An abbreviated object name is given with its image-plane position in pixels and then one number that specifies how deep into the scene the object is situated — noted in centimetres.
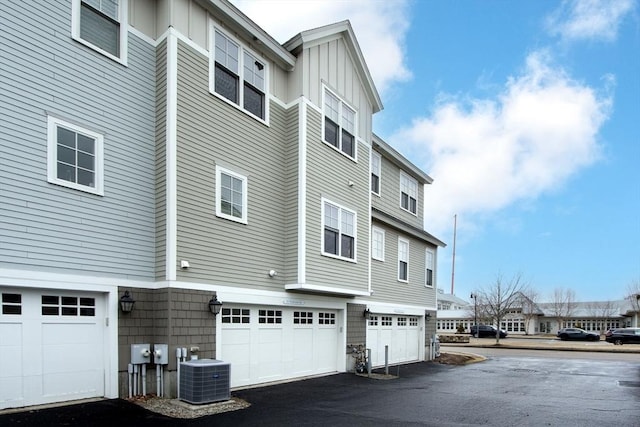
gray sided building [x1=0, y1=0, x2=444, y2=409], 785
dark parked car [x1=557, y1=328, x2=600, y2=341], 4184
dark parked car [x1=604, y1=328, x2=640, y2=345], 3681
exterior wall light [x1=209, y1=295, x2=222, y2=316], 986
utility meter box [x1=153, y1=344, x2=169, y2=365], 897
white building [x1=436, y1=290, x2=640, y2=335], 5819
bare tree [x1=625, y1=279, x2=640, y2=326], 5252
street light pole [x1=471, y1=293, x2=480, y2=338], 5123
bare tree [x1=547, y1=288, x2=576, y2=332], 6031
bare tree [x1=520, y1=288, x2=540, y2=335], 5847
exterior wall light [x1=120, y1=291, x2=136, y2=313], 875
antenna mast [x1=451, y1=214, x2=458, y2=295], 5938
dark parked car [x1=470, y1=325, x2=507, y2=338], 4662
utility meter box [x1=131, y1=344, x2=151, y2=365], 882
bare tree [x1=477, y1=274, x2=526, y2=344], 4039
